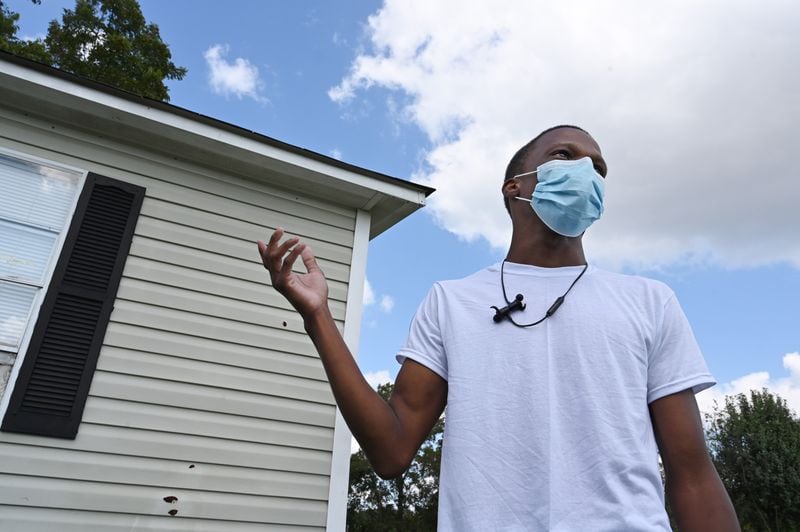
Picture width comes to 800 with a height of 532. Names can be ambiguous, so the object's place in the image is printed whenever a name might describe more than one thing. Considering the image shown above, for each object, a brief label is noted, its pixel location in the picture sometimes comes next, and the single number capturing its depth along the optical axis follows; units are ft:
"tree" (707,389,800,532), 61.87
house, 11.28
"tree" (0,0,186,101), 44.16
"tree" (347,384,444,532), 103.45
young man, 3.69
